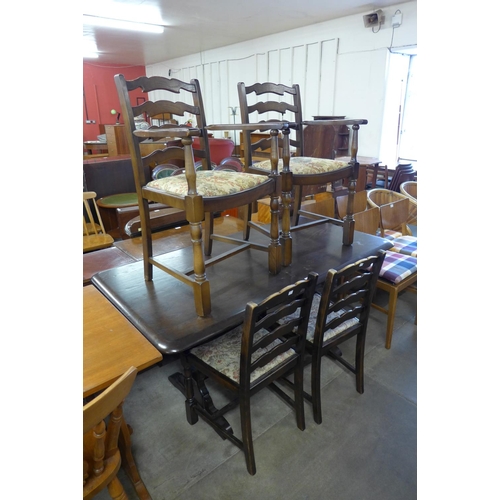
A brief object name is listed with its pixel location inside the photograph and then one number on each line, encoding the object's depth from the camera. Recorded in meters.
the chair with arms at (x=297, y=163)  1.89
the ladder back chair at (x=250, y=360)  1.30
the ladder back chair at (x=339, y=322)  1.54
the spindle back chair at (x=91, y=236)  3.02
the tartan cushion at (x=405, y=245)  2.64
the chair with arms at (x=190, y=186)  1.37
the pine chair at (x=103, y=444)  0.83
